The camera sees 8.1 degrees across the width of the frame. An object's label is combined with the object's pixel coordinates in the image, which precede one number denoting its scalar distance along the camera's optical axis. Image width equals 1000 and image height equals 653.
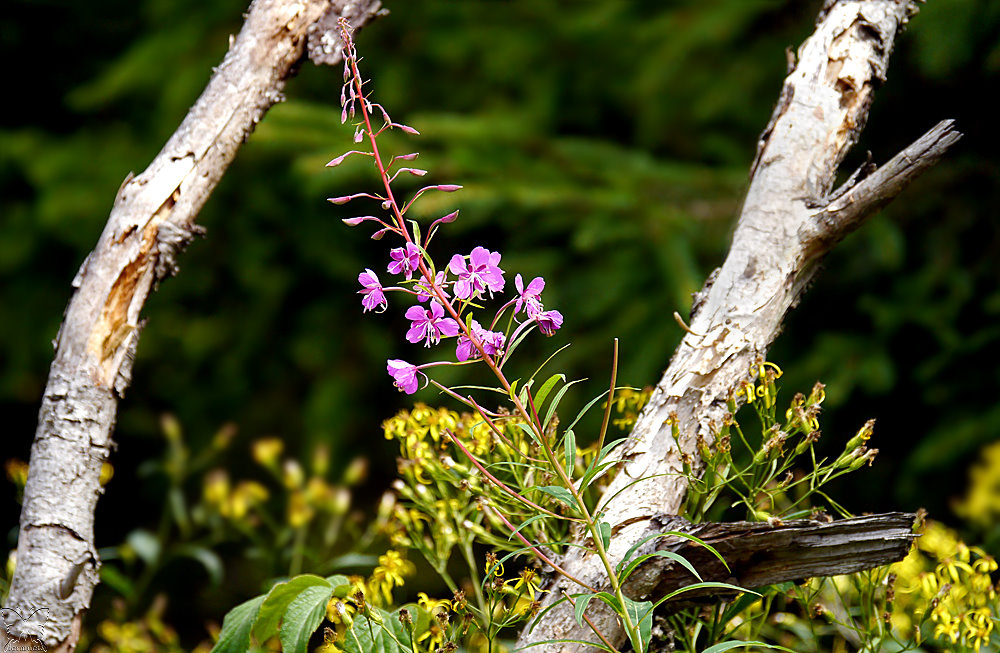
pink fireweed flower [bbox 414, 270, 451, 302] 4.54
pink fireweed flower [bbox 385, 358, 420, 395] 4.55
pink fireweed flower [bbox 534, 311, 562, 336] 4.55
